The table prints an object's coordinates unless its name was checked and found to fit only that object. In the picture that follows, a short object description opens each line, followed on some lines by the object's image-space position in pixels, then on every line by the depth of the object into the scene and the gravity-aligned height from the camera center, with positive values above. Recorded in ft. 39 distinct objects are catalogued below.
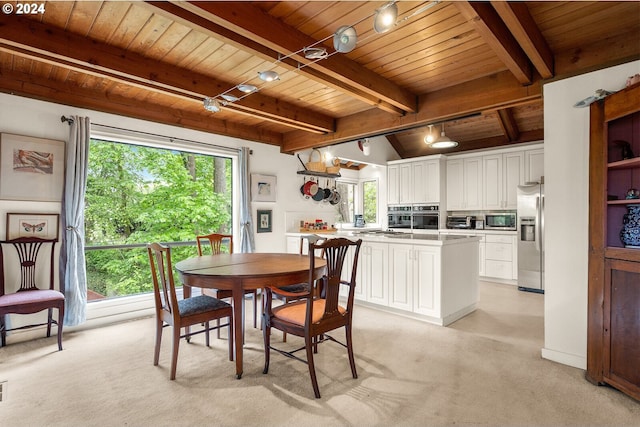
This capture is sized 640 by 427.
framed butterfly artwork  9.61 -0.41
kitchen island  11.12 -2.41
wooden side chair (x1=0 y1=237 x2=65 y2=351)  8.46 -2.36
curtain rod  10.47 +3.05
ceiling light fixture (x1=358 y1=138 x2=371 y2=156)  16.27 +3.45
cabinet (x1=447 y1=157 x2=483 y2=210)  19.33 +1.81
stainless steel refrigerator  15.89 -1.28
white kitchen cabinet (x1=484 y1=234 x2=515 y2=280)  17.63 -2.49
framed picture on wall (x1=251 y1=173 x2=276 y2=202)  15.58 +1.23
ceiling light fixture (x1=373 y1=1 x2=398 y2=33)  5.31 +3.34
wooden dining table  7.25 -1.51
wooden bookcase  6.38 -0.92
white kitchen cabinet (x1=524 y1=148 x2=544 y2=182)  16.99 +2.61
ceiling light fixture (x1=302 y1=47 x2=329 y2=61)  6.46 +3.30
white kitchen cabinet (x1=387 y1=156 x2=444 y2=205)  20.30 +2.11
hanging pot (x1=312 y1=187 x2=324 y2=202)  18.19 +0.98
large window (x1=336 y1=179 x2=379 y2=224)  23.33 +0.99
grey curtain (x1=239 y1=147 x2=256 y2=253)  14.84 +0.10
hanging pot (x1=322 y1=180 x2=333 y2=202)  18.64 +1.08
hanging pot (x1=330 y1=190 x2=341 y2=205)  19.15 +0.85
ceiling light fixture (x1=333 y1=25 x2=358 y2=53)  5.87 +3.27
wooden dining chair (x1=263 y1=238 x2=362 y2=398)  6.77 -2.38
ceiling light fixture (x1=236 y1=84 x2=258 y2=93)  8.19 +3.27
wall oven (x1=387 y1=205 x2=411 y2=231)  21.70 -0.35
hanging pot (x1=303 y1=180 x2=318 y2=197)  17.64 +1.35
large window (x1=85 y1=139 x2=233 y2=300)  16.55 +0.23
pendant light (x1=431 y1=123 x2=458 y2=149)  14.17 +3.16
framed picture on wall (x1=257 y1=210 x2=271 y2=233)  15.88 -0.46
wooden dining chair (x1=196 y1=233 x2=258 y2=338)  11.24 -1.25
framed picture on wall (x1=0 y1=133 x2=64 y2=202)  9.55 +1.38
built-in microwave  17.95 -0.50
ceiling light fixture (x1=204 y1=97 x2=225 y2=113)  9.18 +3.17
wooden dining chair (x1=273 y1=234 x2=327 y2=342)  9.52 -2.46
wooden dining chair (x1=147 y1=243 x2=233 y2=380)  7.32 -2.41
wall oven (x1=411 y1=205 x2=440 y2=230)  20.27 -0.32
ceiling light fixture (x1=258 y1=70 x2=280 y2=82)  7.39 +3.22
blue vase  6.73 -0.35
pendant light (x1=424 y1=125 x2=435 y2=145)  13.93 +3.25
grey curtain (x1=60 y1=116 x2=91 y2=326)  10.25 -0.50
